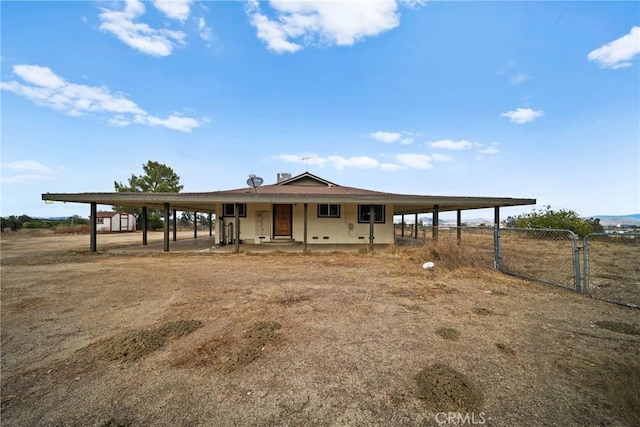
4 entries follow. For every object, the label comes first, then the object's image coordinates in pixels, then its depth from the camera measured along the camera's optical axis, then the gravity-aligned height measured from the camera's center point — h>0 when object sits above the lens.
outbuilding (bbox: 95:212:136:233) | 29.03 -0.50
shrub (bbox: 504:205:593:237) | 18.28 -0.37
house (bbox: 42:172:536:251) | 13.73 -0.31
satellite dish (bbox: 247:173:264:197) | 11.77 +1.62
